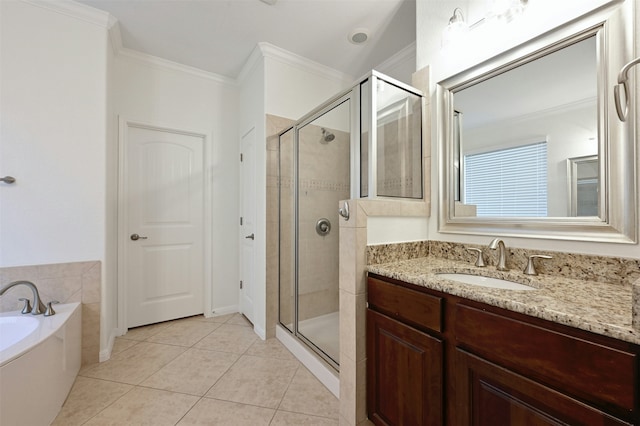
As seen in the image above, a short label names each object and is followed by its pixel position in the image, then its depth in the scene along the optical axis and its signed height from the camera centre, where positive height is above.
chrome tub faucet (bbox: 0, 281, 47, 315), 1.64 -0.57
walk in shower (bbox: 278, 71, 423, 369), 1.51 +0.25
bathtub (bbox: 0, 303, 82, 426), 1.15 -0.78
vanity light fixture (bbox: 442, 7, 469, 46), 1.41 +1.04
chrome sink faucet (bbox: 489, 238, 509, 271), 1.19 -0.18
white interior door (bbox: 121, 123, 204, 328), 2.50 -0.10
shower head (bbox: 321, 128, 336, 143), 2.13 +0.67
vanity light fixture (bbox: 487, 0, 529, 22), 1.19 +0.99
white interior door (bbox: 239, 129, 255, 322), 2.60 -0.09
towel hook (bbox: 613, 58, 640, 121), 0.69 +0.36
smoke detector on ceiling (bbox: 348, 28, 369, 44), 2.11 +1.53
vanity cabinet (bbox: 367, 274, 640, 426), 0.62 -0.48
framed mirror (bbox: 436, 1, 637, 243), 0.96 +0.33
